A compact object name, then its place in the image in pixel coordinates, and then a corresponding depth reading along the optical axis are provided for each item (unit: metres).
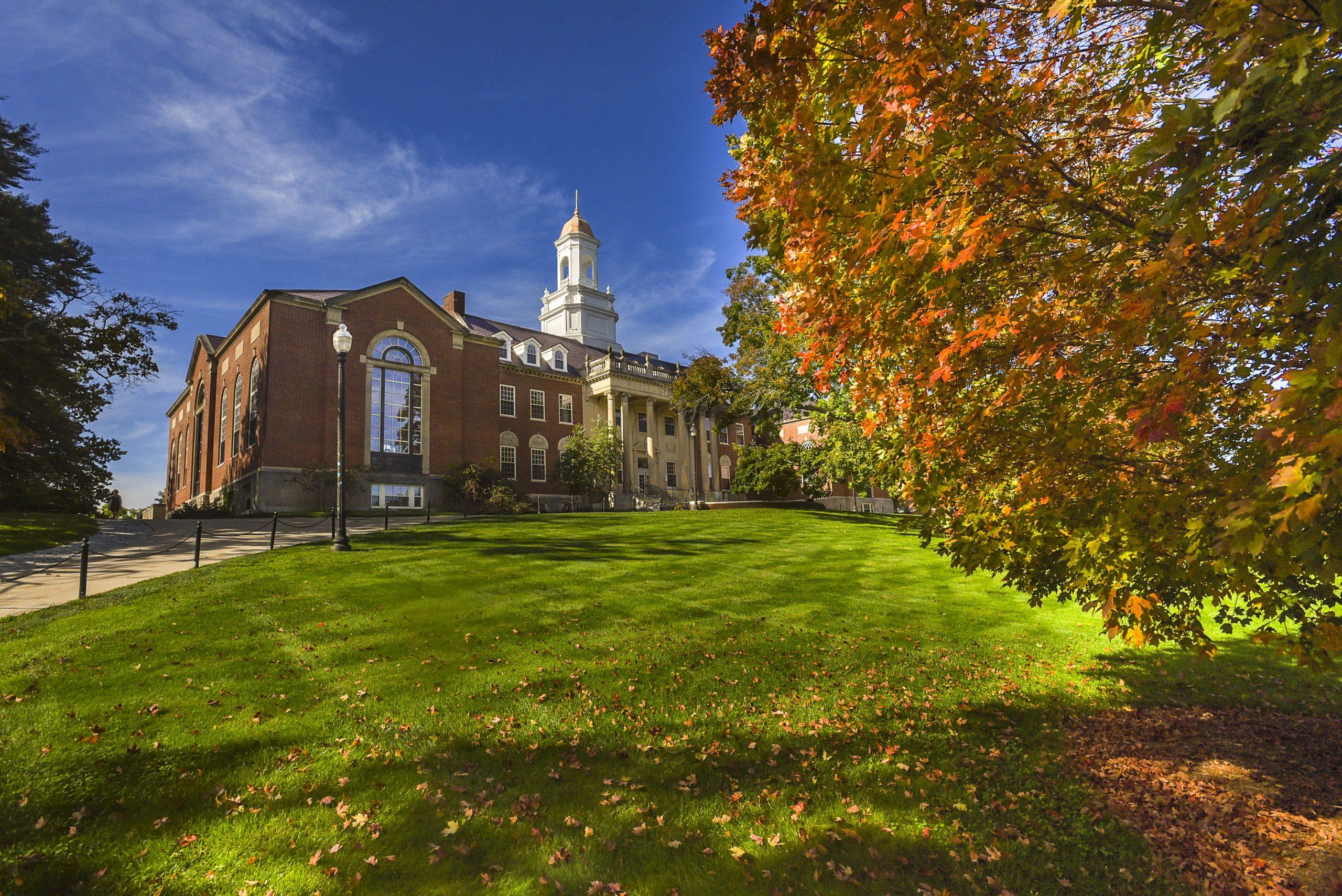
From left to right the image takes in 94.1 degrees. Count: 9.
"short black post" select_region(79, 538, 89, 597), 10.06
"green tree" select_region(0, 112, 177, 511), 19.09
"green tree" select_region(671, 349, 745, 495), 31.58
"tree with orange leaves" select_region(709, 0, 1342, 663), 2.62
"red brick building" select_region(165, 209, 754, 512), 31.44
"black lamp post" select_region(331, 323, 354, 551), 15.32
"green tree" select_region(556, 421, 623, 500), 39.84
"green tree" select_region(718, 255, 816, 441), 24.08
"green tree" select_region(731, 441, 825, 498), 32.56
